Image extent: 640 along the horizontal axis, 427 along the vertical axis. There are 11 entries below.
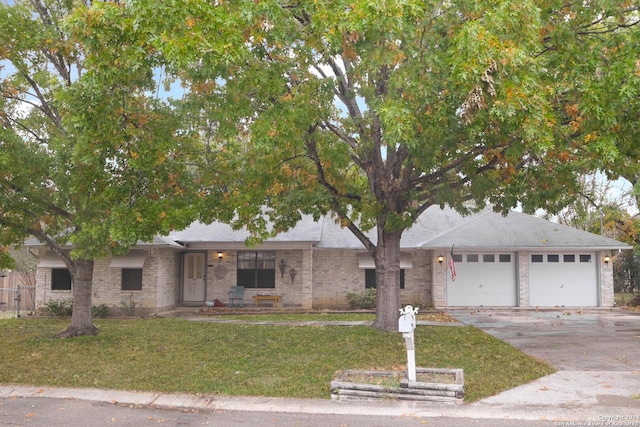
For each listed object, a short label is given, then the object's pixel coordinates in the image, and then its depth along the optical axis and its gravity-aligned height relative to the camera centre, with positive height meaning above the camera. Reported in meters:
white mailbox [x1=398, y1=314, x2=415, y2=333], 8.68 -0.92
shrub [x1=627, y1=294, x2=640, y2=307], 23.01 -1.57
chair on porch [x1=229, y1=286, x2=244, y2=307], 22.16 -1.20
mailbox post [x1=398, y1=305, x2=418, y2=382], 8.70 -1.05
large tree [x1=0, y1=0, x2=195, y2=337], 10.87 +2.42
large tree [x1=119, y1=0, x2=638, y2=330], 8.98 +3.14
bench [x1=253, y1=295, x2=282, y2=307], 22.17 -1.32
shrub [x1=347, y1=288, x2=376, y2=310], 21.72 -1.34
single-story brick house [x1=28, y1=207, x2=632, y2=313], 21.58 -0.15
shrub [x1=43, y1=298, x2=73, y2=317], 20.53 -1.55
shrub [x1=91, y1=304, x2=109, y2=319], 20.25 -1.66
